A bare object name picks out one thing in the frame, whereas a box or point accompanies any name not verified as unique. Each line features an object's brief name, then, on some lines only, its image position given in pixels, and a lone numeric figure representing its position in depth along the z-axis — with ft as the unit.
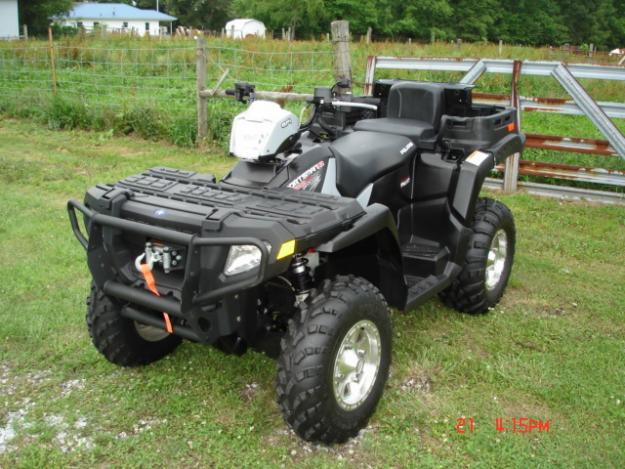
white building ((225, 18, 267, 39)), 185.88
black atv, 8.84
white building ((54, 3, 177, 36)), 224.94
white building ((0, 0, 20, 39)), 118.32
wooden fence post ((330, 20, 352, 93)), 24.32
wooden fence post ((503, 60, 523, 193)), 23.64
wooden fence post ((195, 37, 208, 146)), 30.25
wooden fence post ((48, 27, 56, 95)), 38.63
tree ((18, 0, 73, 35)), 123.75
